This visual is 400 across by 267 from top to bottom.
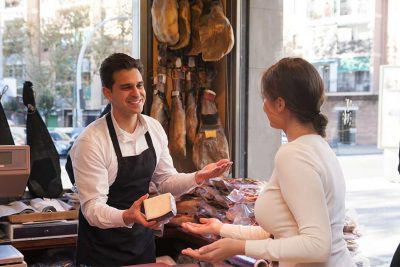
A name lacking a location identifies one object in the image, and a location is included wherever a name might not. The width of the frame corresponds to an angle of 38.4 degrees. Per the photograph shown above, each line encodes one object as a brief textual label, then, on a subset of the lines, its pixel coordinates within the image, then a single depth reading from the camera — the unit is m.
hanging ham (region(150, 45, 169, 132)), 3.51
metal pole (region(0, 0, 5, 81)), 3.39
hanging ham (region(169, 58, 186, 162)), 3.54
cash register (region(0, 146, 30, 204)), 2.25
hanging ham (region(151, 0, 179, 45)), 3.40
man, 2.39
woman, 1.44
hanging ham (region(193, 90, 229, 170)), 3.55
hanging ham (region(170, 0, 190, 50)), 3.49
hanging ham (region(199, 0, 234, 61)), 3.41
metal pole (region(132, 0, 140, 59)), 3.65
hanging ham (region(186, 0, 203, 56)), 3.53
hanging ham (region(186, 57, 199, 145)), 3.58
